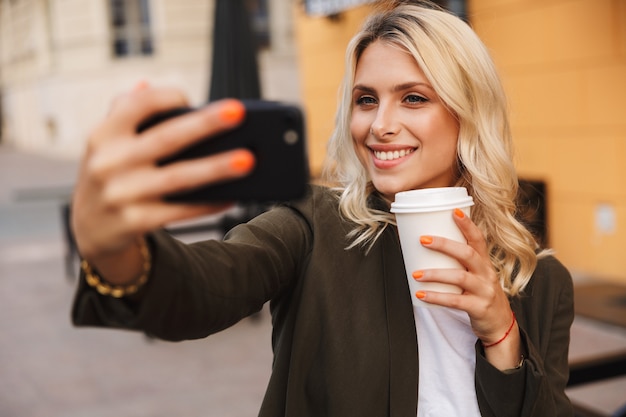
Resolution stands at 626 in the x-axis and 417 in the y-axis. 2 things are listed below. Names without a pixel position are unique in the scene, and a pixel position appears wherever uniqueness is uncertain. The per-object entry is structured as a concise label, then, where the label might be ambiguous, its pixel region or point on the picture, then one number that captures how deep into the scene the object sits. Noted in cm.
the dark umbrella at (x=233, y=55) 592
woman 133
